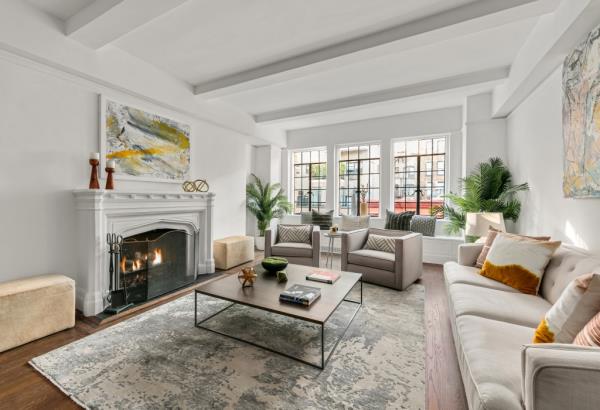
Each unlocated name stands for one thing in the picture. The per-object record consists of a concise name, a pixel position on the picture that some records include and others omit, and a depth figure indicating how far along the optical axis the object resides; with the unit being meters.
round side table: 4.36
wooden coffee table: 1.83
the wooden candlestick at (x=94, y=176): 2.70
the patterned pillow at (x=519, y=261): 1.99
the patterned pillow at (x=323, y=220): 5.56
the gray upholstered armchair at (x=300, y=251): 3.87
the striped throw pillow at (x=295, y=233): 4.19
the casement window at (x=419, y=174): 5.14
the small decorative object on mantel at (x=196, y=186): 3.88
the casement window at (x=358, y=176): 5.75
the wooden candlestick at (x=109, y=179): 2.87
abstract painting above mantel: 3.03
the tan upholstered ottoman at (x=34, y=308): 2.00
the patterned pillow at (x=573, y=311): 1.14
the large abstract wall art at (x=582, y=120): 1.85
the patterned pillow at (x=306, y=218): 5.68
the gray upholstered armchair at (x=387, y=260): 3.21
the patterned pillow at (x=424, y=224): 4.58
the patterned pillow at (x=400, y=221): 4.62
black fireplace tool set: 2.69
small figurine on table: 2.36
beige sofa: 0.83
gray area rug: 1.51
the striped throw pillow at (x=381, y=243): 3.59
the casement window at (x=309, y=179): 6.32
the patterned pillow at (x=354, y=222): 5.12
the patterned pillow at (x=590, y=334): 0.98
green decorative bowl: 2.68
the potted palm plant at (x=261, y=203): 5.64
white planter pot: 5.78
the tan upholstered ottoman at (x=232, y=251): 4.17
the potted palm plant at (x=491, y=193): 3.60
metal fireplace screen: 2.94
